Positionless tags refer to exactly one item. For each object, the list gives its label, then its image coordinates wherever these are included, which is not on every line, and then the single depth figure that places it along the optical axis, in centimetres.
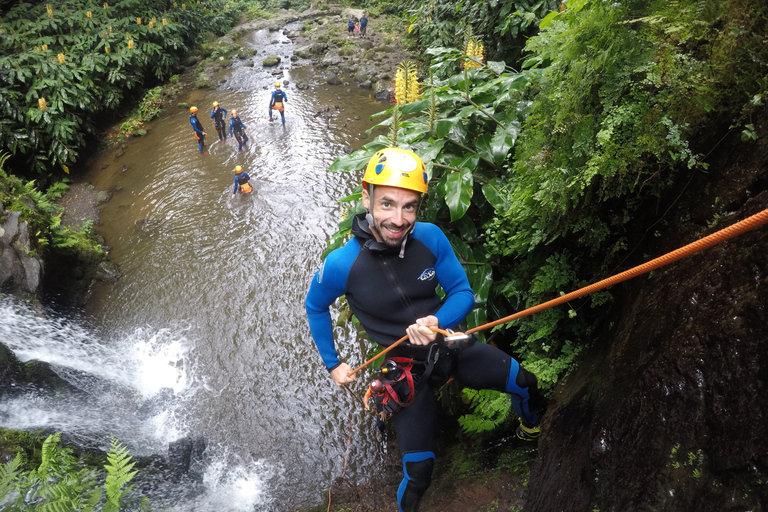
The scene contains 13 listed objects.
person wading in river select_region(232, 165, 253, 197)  1027
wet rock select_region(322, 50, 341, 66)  1819
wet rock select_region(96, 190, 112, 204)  1135
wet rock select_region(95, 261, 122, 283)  868
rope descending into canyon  136
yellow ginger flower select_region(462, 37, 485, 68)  477
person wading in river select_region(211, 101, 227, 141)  1248
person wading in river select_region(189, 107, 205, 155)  1195
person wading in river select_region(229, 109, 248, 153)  1219
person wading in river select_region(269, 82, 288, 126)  1321
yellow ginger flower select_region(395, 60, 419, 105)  459
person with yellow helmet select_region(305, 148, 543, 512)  252
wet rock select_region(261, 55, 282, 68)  1909
